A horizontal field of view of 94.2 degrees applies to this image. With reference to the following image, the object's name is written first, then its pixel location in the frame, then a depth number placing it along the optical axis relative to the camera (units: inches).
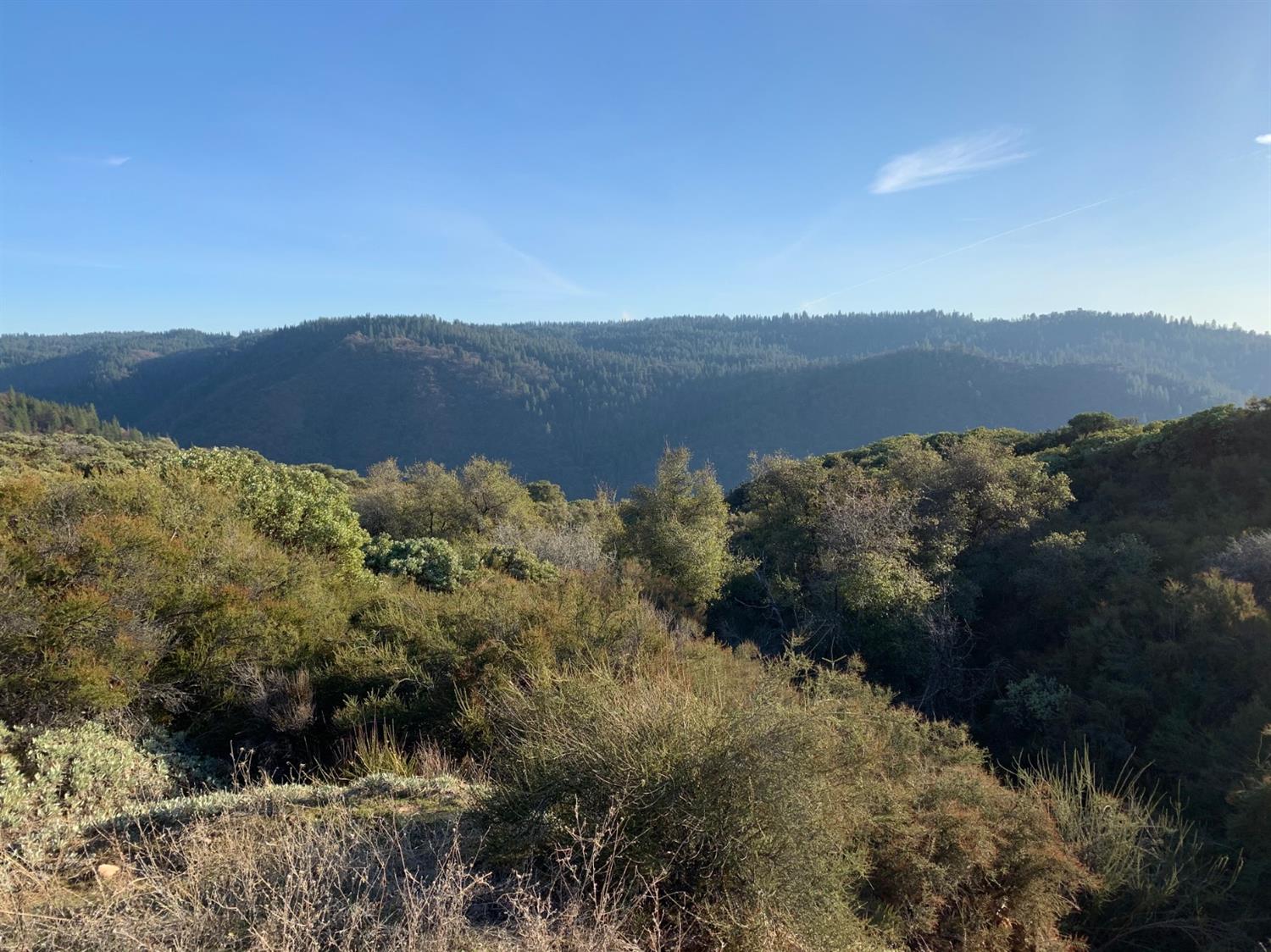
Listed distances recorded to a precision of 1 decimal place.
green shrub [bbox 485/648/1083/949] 130.1
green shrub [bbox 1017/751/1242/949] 189.9
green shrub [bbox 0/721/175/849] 207.0
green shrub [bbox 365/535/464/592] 517.6
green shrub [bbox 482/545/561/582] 535.8
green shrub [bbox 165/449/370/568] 473.4
